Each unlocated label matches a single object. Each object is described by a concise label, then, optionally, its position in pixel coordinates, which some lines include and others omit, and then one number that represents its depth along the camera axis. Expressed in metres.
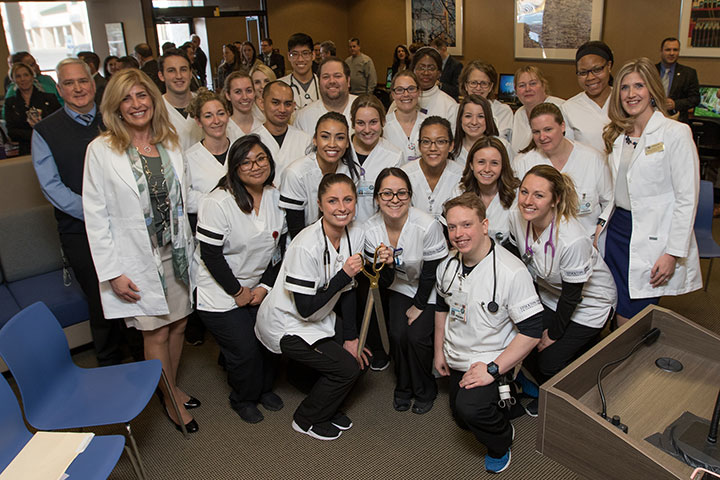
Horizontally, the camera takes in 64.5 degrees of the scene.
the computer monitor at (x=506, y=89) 7.62
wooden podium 1.52
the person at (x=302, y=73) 4.49
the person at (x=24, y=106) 4.76
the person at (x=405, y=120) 3.66
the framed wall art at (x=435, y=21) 9.06
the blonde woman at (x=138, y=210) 2.55
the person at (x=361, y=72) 8.44
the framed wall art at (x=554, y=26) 6.86
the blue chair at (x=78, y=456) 1.97
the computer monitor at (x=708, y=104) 5.70
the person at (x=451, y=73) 6.51
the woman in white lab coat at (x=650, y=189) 2.60
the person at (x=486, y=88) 3.81
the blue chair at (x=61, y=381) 2.28
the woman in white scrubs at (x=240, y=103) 3.54
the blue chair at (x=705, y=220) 3.64
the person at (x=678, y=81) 5.63
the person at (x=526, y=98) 3.68
